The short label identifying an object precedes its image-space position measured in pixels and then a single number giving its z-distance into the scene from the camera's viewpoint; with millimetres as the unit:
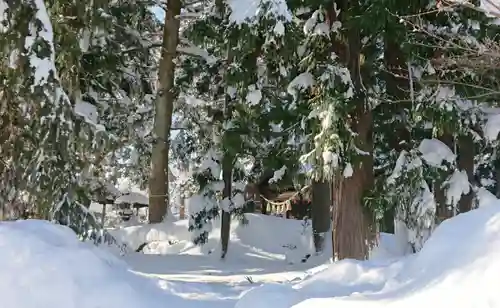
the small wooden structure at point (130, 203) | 23922
